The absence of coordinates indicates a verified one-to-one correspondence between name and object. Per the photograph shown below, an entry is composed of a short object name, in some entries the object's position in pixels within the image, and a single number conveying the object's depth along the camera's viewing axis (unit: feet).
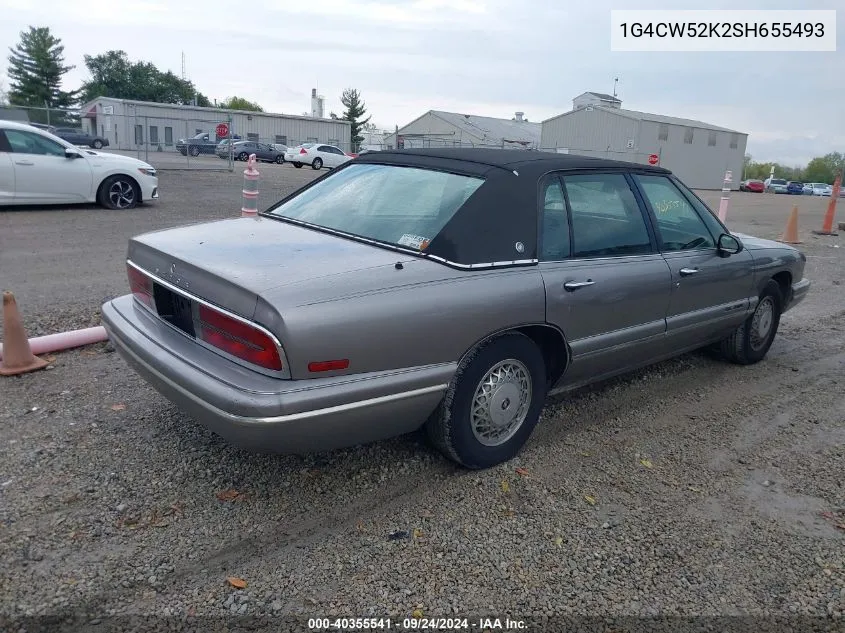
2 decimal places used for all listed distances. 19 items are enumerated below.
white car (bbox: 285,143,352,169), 107.96
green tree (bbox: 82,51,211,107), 241.76
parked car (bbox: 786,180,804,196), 188.59
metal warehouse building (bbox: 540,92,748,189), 152.97
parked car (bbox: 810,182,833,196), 188.46
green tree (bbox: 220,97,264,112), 305.57
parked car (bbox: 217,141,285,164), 121.60
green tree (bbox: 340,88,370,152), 231.50
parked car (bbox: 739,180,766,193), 176.14
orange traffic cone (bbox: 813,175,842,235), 49.62
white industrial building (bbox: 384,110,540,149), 178.81
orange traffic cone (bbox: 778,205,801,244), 43.62
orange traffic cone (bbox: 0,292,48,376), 14.32
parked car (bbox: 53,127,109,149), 108.80
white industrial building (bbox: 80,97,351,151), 112.78
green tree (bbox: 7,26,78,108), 222.69
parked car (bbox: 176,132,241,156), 111.55
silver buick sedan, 9.21
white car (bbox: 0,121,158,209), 35.04
